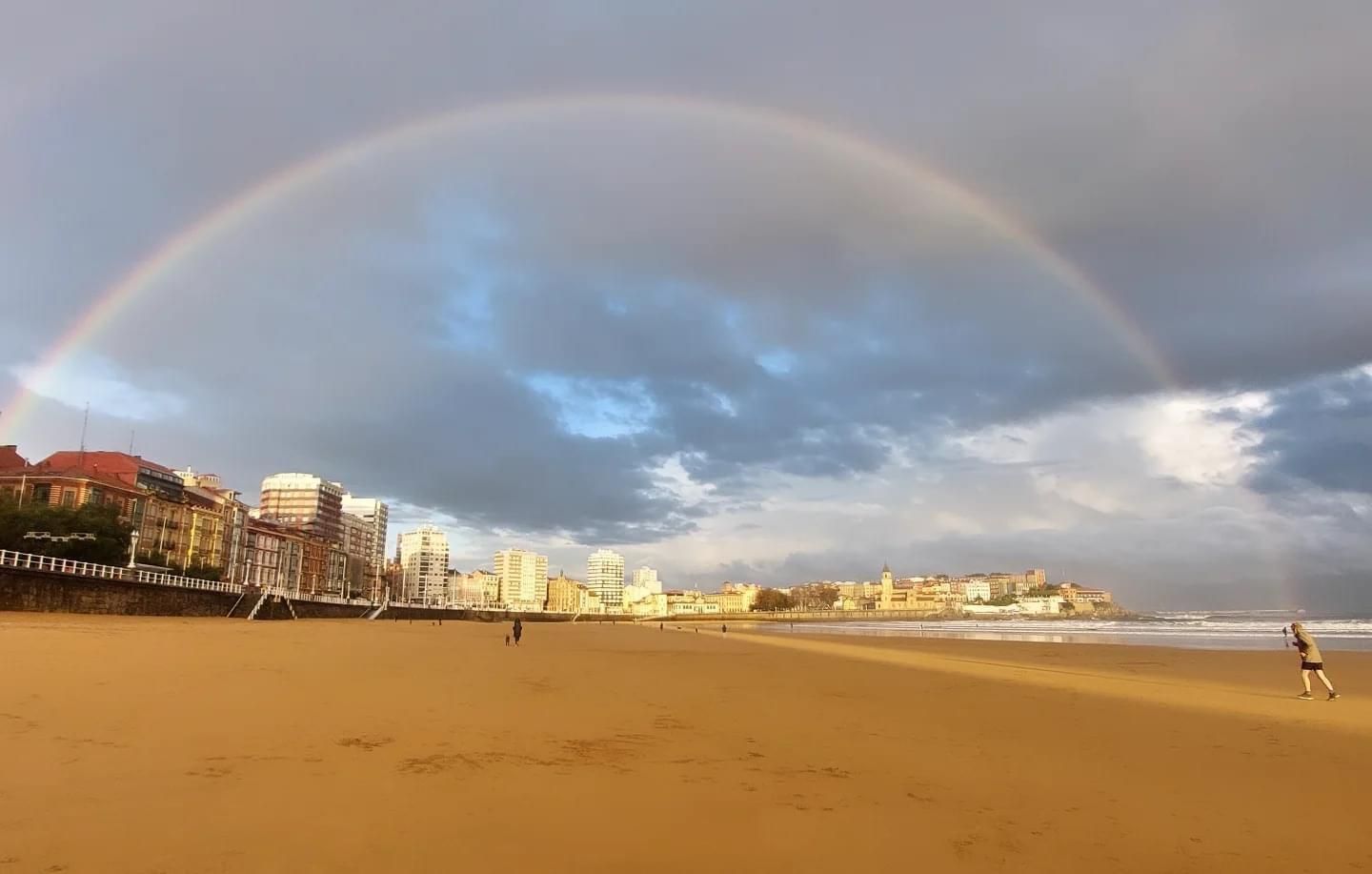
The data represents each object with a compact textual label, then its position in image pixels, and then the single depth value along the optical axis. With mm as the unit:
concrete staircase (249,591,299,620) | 67625
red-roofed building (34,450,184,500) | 93000
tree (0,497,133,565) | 57594
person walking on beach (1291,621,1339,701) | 16953
